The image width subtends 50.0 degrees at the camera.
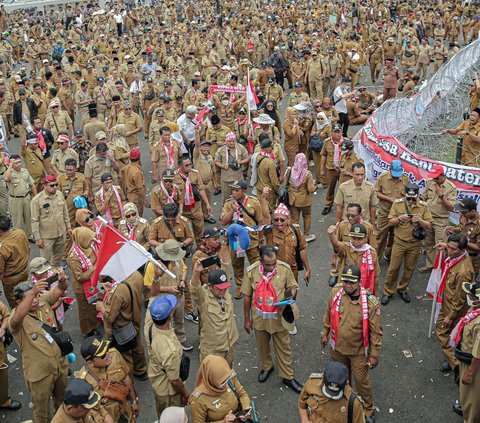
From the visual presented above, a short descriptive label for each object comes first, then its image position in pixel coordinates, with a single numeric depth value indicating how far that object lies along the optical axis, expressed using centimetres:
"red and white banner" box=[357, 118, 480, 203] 914
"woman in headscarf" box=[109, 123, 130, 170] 1068
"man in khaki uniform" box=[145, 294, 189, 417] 496
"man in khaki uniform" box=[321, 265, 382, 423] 546
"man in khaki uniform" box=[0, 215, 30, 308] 723
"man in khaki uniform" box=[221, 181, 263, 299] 807
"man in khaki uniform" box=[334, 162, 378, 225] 848
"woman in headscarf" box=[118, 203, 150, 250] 778
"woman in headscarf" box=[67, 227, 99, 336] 700
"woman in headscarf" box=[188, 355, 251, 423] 443
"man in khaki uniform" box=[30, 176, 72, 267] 852
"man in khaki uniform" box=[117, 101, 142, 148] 1267
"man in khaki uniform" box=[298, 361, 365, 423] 439
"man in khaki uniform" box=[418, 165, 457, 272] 814
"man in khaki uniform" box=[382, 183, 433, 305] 779
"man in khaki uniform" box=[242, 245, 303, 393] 611
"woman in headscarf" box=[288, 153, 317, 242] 908
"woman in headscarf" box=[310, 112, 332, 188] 1171
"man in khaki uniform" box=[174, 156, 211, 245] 913
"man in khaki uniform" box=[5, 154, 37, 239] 945
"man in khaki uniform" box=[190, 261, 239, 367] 571
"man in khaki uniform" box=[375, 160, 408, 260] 864
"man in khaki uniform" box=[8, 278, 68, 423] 527
